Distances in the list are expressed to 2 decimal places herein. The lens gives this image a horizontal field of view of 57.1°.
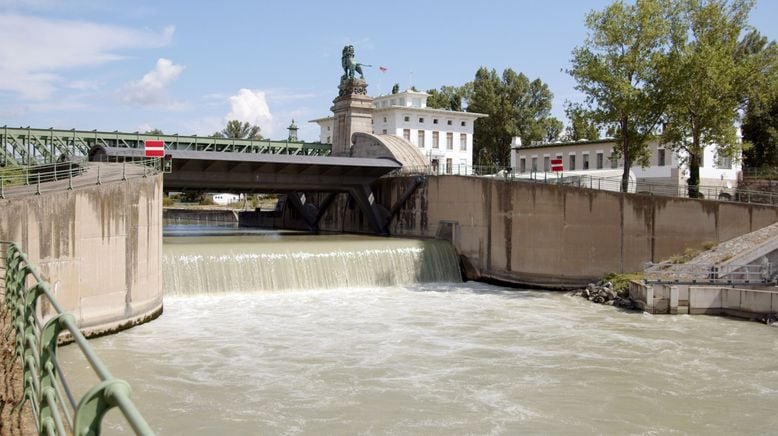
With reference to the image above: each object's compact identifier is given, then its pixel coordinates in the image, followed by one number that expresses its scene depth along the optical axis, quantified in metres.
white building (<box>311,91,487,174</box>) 70.75
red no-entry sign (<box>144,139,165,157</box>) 26.91
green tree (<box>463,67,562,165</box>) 88.69
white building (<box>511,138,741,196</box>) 50.97
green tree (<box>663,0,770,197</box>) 36.03
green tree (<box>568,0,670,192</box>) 37.28
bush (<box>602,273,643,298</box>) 29.88
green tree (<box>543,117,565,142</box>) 92.12
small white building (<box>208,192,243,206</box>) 99.47
